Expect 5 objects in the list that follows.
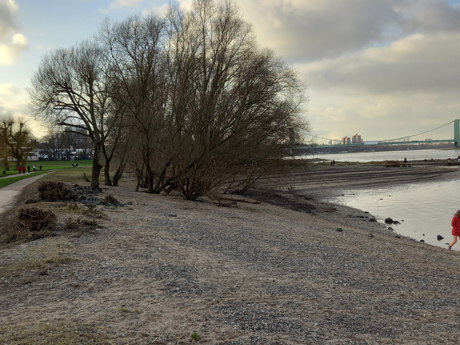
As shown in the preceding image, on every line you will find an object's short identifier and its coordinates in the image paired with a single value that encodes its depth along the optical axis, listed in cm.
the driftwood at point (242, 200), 2114
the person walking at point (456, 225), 1445
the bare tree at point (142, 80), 2223
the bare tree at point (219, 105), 2106
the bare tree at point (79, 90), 2423
